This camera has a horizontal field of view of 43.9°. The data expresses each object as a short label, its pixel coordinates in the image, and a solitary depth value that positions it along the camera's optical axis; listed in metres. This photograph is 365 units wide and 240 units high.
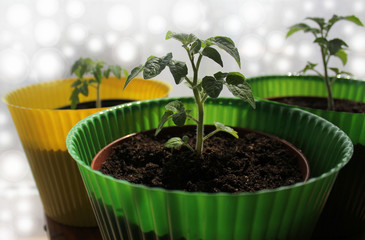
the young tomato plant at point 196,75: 0.25
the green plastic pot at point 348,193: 0.30
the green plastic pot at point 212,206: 0.21
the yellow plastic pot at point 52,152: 0.33
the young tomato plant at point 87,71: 0.38
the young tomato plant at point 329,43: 0.33
